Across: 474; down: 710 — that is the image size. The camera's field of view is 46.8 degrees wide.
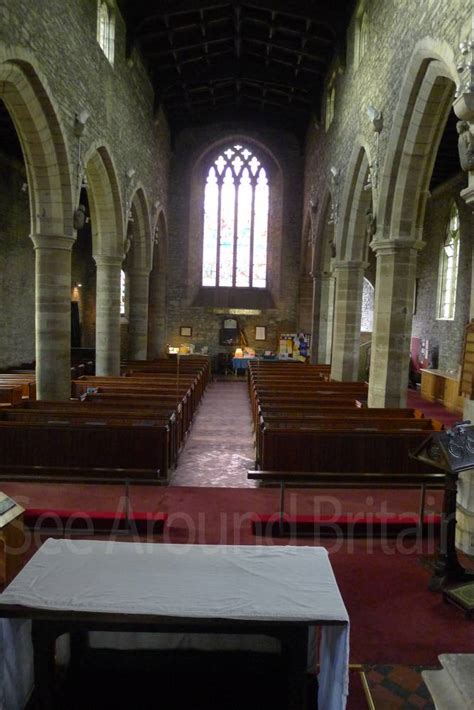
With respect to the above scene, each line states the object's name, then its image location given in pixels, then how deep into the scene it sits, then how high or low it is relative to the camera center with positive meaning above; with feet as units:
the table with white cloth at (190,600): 7.25 -3.84
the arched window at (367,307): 71.61 +2.47
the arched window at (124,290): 75.71 +3.85
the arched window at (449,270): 51.88 +5.75
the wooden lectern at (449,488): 13.01 -3.85
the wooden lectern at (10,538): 11.94 -5.14
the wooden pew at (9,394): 34.24 -5.06
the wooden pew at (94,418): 23.99 -4.50
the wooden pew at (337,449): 22.45 -5.14
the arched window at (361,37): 37.32 +20.46
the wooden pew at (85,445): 22.40 -5.29
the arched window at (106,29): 38.04 +20.82
